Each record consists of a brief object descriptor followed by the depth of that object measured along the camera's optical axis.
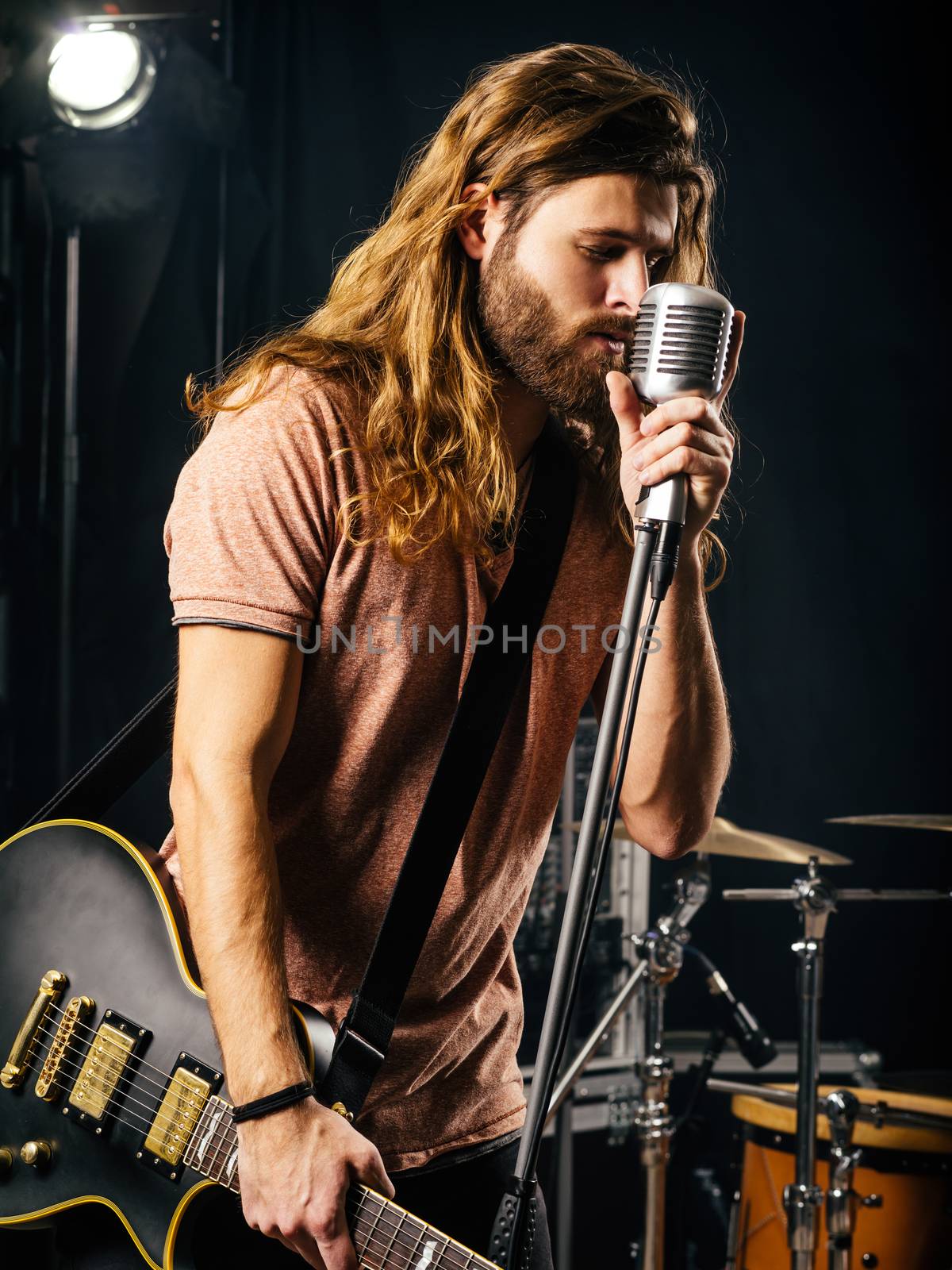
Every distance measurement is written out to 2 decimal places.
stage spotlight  2.93
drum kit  3.14
